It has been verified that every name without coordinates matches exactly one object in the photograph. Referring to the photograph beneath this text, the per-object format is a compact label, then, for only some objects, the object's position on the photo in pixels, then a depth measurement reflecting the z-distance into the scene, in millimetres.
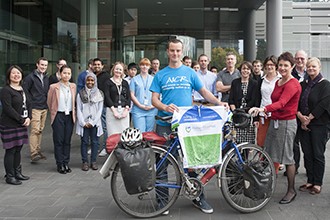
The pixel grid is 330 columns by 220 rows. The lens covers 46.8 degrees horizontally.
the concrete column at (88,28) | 16250
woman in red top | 4441
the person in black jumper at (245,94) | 5520
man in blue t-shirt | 4207
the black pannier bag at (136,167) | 3787
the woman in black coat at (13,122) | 5398
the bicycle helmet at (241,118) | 4238
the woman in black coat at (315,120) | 4766
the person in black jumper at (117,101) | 6359
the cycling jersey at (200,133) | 4047
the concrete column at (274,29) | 13102
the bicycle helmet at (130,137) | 3885
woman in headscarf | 6254
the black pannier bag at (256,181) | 4141
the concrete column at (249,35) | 19031
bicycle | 4094
